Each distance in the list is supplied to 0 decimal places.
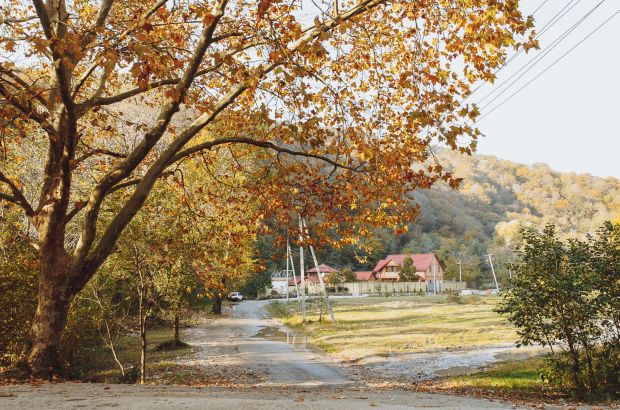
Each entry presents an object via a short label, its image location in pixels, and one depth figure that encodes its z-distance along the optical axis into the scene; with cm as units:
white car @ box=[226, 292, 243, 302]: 6807
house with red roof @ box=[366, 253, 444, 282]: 9569
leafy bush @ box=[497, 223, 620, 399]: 1076
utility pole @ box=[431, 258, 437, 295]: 8744
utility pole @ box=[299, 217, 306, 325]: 3284
